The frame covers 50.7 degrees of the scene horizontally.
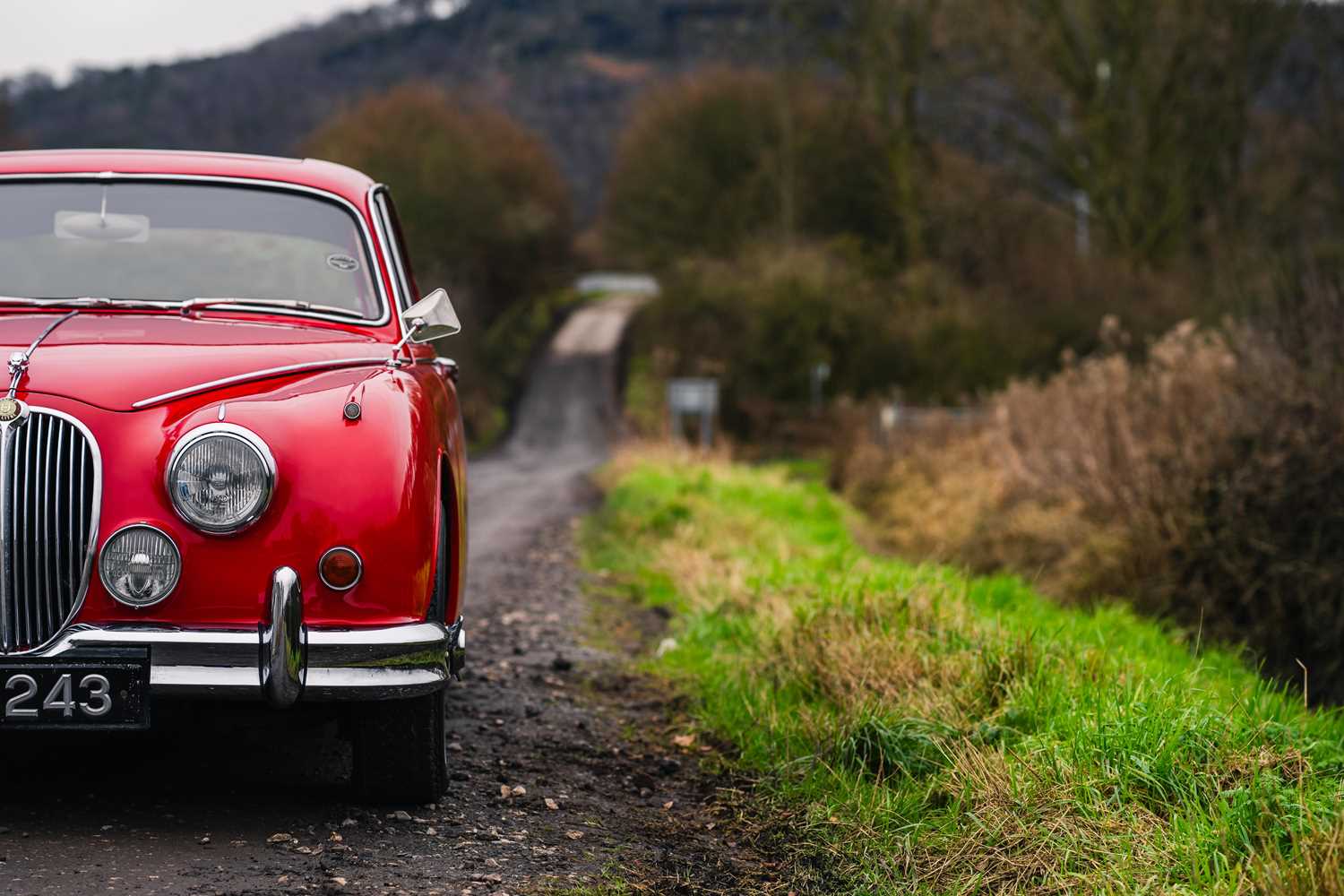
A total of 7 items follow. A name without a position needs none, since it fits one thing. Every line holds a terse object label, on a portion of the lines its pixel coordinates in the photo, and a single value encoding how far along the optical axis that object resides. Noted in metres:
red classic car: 3.46
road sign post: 27.03
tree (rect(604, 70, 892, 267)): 36.81
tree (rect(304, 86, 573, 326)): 42.09
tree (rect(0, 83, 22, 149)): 33.81
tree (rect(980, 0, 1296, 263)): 23.66
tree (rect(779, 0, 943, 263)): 30.77
